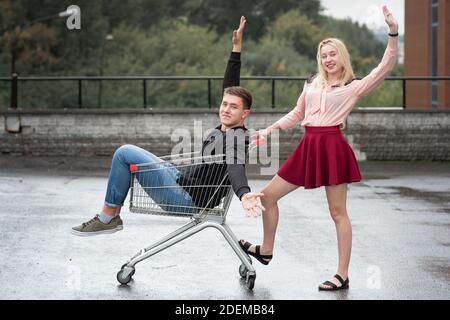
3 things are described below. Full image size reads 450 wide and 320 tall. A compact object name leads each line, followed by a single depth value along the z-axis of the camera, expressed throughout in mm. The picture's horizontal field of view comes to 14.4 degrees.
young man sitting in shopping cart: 13451
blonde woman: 13350
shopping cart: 13451
